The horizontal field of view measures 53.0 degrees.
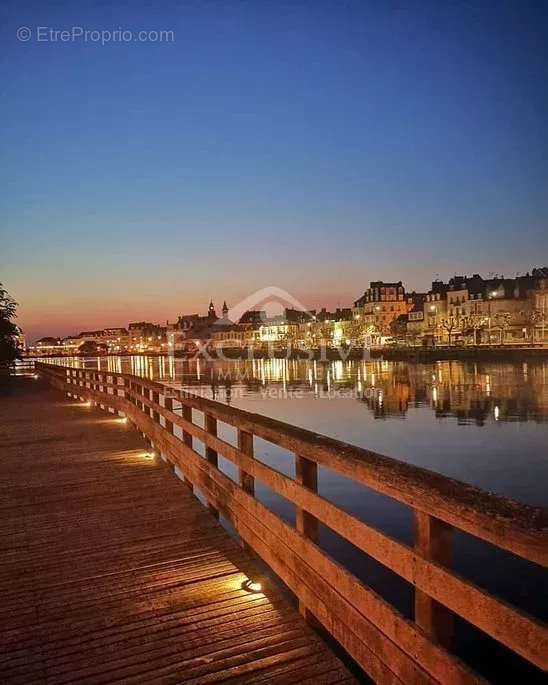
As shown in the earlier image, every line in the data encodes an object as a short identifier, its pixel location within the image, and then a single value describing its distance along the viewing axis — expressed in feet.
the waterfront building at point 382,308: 458.50
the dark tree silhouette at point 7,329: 135.13
